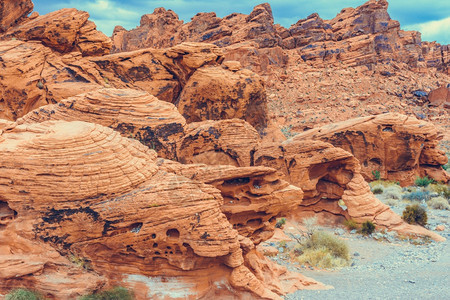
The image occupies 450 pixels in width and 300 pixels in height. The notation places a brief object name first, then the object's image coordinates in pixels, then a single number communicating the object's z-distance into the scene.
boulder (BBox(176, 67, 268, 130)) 23.33
